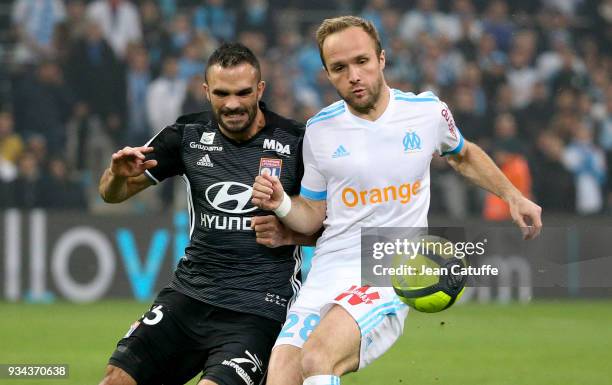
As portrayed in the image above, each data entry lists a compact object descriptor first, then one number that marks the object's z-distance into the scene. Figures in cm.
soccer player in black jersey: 1245
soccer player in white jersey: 1196
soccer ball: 1191
